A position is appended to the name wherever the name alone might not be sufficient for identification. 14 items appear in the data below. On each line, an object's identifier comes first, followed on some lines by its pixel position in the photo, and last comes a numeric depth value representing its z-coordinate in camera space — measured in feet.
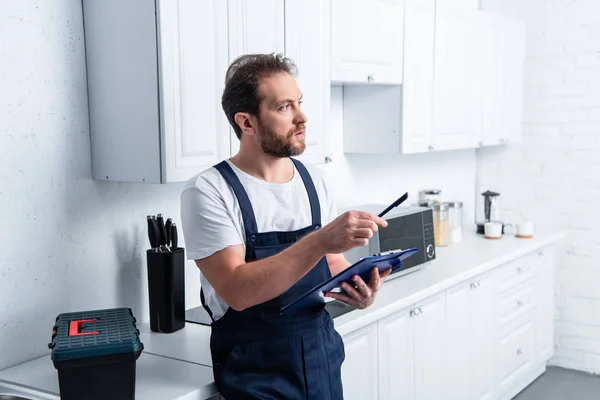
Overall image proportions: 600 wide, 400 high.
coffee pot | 13.73
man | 6.03
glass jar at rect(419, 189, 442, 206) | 12.62
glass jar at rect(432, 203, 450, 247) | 12.37
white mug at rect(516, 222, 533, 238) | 13.02
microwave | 9.73
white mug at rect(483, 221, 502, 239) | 13.02
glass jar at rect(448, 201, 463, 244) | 12.73
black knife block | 7.64
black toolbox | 5.62
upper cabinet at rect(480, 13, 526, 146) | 12.88
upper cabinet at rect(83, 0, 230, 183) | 6.82
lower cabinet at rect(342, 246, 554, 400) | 8.73
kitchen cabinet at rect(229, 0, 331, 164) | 7.60
